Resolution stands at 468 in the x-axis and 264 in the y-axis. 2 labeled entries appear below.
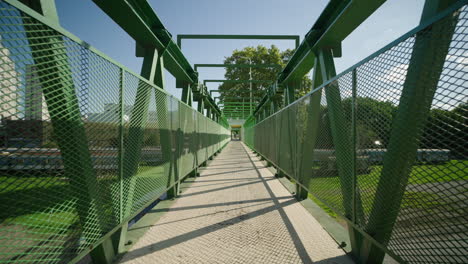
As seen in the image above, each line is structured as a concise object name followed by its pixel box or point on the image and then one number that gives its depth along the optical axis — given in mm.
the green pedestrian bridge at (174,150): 1273
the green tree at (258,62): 25062
